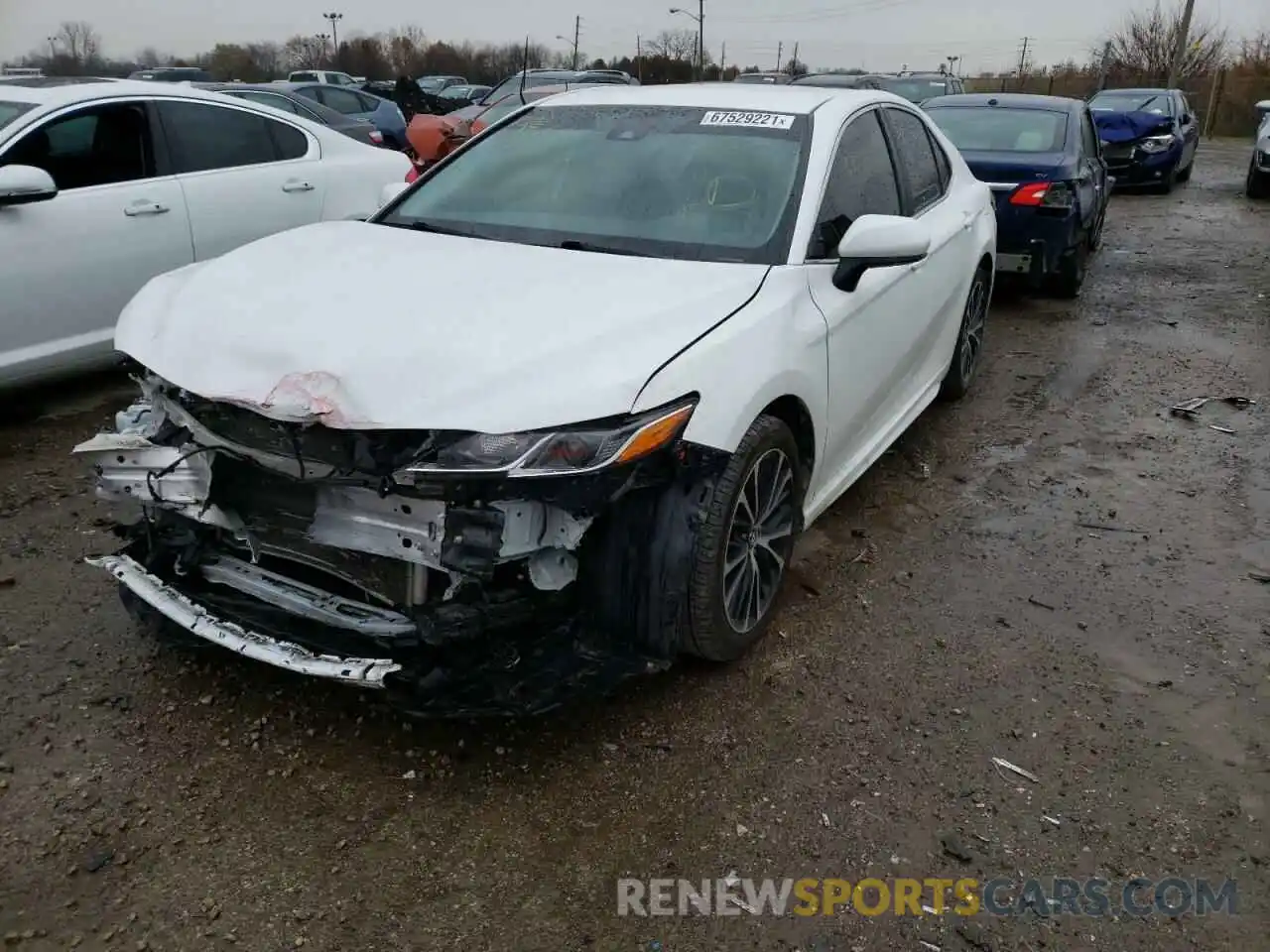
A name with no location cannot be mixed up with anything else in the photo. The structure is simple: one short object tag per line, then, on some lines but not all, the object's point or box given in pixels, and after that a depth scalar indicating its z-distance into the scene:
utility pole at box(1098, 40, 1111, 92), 37.06
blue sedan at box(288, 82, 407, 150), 15.57
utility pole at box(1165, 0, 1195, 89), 35.03
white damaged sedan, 2.47
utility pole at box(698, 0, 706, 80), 52.56
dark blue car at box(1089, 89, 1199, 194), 15.16
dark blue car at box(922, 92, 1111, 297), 7.58
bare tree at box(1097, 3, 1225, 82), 44.84
